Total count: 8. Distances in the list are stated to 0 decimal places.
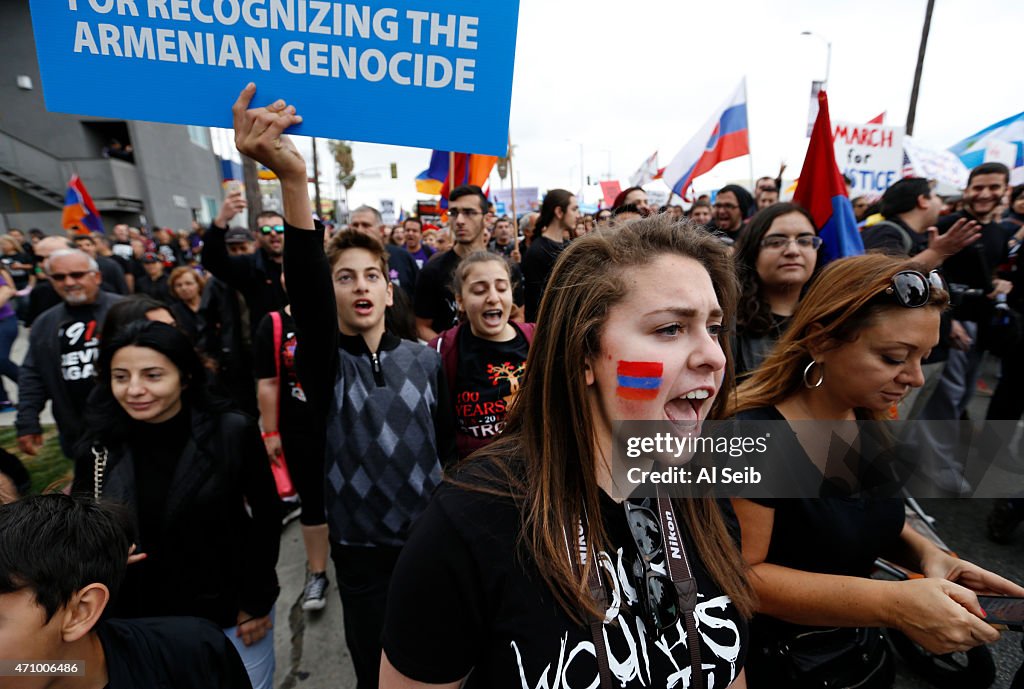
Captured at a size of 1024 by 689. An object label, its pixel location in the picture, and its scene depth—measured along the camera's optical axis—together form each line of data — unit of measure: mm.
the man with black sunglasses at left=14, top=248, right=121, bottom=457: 3334
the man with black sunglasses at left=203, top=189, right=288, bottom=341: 4258
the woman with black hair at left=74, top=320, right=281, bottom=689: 1833
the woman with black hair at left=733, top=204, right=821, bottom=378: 2838
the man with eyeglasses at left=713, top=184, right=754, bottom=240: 5590
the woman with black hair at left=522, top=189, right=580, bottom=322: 4453
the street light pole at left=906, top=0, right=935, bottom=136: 12580
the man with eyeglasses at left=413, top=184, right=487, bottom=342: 4234
